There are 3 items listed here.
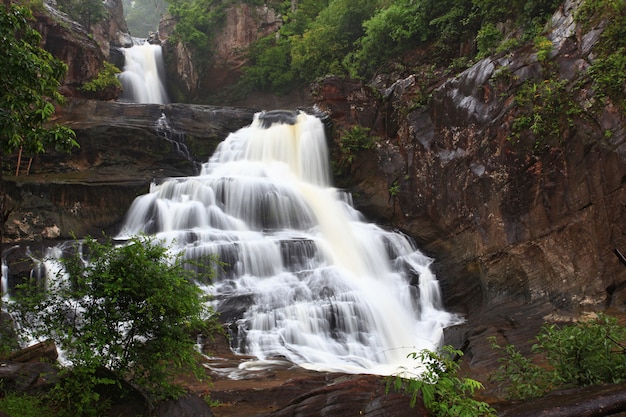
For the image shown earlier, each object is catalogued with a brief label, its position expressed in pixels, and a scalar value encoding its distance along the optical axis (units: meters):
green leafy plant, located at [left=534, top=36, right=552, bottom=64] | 13.32
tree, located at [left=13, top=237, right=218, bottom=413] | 5.34
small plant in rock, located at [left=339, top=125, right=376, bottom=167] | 19.05
